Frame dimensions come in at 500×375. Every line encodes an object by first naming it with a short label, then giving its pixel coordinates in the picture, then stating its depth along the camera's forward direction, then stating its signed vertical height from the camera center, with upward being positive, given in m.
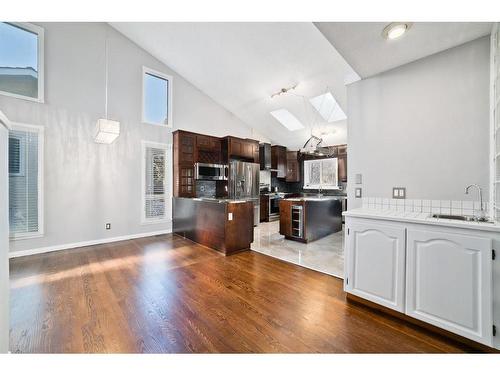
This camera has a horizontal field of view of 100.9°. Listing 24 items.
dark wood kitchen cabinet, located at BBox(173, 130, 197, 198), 4.64 +0.53
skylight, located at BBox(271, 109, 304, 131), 5.84 +1.95
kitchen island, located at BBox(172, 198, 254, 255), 3.38 -0.67
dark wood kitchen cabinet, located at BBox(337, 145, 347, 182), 6.00 +0.71
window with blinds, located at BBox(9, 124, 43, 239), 3.23 +0.07
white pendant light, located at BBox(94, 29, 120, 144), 2.81 +0.76
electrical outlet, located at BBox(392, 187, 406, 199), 2.17 -0.06
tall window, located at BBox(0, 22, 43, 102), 3.24 +2.02
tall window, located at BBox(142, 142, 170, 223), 4.57 +0.06
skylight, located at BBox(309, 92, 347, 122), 4.73 +1.90
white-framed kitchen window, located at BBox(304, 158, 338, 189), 6.41 +0.41
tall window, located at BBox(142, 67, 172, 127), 4.60 +2.05
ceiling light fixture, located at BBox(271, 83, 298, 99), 4.52 +2.18
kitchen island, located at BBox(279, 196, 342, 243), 4.01 -0.66
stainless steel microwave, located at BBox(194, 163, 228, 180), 4.78 +0.35
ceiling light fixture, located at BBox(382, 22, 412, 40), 1.57 +1.23
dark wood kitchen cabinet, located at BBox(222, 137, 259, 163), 5.28 +1.02
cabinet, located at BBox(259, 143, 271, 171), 6.53 +0.96
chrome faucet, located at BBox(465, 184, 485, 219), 1.69 -0.07
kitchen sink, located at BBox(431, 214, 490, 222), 1.65 -0.26
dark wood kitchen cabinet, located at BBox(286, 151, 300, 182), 7.14 +0.67
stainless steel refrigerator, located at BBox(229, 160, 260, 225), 5.30 +0.11
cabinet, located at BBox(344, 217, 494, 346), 1.37 -0.66
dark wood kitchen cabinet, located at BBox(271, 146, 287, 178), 7.04 +0.90
